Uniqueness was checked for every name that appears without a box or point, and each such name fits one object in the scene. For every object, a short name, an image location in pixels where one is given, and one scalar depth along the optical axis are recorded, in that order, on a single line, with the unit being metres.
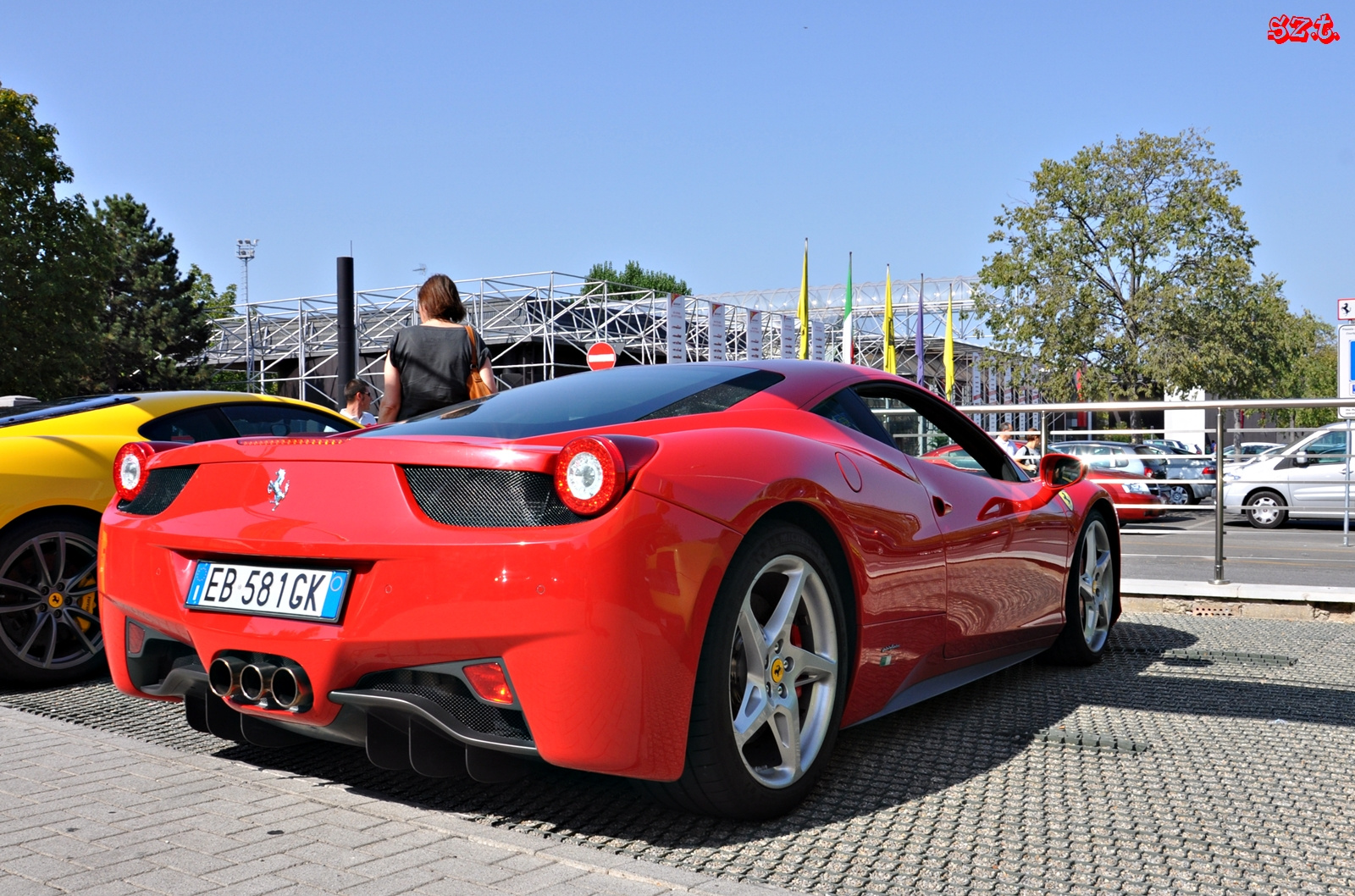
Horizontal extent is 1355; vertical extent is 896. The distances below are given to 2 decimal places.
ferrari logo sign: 14.84
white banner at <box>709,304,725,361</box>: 30.75
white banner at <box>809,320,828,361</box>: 46.56
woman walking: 5.98
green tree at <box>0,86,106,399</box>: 31.95
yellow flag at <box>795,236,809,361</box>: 32.56
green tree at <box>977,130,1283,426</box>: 37.22
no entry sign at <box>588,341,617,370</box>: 16.27
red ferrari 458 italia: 2.85
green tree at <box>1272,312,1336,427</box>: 59.62
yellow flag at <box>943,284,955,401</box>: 40.75
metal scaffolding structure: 40.25
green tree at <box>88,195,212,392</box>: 54.53
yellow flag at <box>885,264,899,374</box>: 35.03
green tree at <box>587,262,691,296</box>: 100.25
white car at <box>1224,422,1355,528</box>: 16.34
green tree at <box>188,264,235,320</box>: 70.22
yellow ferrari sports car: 5.23
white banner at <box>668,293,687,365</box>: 29.20
